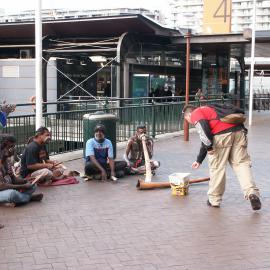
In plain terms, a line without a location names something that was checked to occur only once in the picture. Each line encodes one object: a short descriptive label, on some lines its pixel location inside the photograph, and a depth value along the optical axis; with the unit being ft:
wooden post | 47.15
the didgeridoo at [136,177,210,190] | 27.07
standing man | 22.06
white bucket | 25.21
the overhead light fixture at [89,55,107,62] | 76.69
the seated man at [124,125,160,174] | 30.86
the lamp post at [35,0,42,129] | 31.48
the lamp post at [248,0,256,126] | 63.10
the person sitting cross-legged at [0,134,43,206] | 22.39
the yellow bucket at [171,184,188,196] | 25.41
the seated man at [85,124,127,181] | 28.71
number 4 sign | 72.28
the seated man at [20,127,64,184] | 26.81
